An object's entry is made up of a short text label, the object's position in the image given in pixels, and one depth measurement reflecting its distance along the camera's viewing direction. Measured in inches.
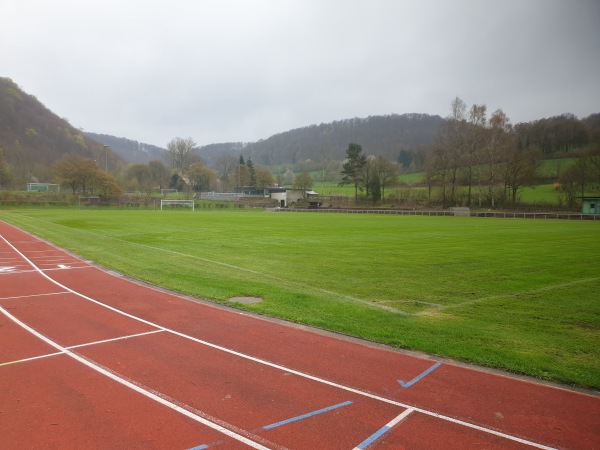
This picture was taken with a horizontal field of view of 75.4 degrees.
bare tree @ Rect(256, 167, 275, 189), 5132.9
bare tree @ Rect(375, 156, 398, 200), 4008.4
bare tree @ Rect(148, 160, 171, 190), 5570.9
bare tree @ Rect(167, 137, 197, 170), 5561.0
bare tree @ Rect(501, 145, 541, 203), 3014.3
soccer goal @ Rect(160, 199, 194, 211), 3821.4
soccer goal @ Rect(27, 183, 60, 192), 4384.8
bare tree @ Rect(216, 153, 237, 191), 6737.2
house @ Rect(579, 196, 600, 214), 2511.1
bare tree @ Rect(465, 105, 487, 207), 3029.0
